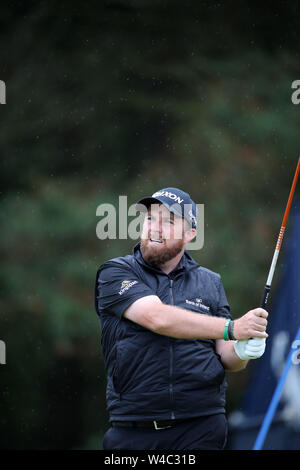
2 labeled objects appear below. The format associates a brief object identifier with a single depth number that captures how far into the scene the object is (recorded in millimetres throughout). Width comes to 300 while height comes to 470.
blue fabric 11711
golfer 5652
